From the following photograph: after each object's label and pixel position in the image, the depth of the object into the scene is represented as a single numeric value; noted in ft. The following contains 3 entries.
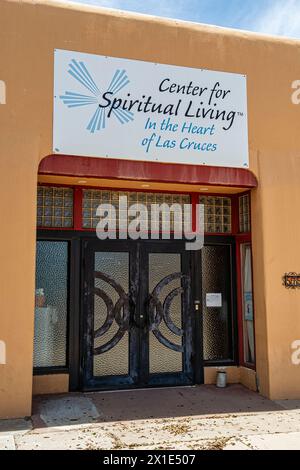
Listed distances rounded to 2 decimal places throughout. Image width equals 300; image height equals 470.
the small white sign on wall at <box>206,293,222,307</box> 26.50
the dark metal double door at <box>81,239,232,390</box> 24.36
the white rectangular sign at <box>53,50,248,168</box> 21.95
